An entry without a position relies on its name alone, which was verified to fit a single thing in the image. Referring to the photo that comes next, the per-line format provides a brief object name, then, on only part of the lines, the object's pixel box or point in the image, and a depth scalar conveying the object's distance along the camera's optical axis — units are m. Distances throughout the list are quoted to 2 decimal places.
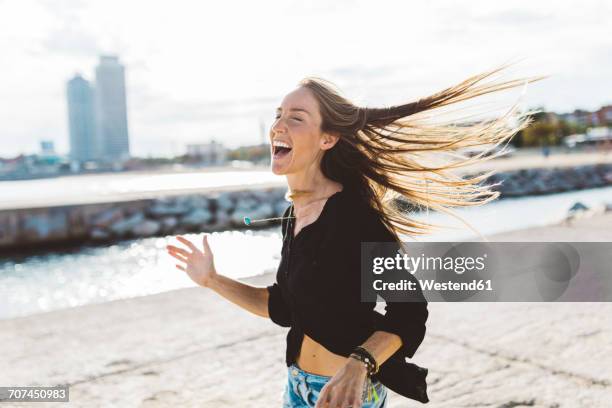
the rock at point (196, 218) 17.38
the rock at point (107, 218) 15.67
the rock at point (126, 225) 15.67
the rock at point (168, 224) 16.66
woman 1.63
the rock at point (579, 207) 12.15
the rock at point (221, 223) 17.58
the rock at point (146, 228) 16.01
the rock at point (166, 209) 17.39
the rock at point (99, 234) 15.23
